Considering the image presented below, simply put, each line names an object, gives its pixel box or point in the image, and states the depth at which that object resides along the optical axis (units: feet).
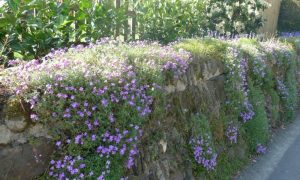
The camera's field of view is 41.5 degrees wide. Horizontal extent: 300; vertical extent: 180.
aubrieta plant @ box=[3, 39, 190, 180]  9.20
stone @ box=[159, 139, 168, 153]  12.16
